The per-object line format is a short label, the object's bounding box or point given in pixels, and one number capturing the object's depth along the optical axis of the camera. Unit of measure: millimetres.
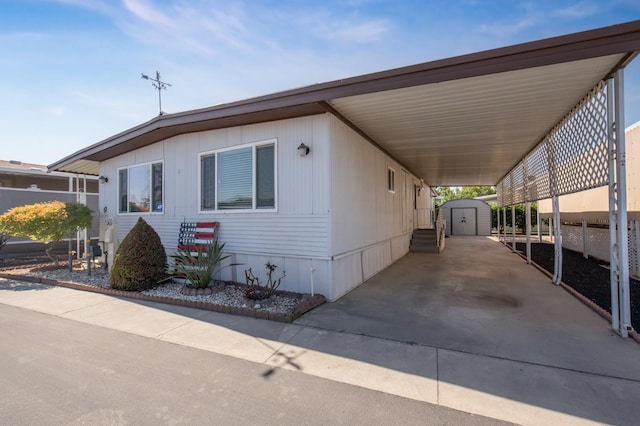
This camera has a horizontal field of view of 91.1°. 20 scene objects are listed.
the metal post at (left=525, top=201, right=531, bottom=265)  8680
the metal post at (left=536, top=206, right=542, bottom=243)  15344
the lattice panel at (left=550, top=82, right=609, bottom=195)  4199
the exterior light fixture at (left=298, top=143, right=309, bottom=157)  5410
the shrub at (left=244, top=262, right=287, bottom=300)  5113
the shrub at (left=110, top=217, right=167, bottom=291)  5750
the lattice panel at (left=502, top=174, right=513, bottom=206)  12022
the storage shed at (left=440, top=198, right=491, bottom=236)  19766
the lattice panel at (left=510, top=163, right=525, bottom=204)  9977
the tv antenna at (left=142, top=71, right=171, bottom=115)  16516
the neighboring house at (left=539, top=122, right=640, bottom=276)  6958
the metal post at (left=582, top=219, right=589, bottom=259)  10039
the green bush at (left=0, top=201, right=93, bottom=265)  7133
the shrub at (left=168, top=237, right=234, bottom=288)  5715
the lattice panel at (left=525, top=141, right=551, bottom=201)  7110
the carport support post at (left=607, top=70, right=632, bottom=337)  3703
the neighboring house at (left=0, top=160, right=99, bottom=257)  11078
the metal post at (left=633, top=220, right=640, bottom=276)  6711
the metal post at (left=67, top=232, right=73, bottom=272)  7659
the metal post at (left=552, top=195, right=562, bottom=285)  6536
